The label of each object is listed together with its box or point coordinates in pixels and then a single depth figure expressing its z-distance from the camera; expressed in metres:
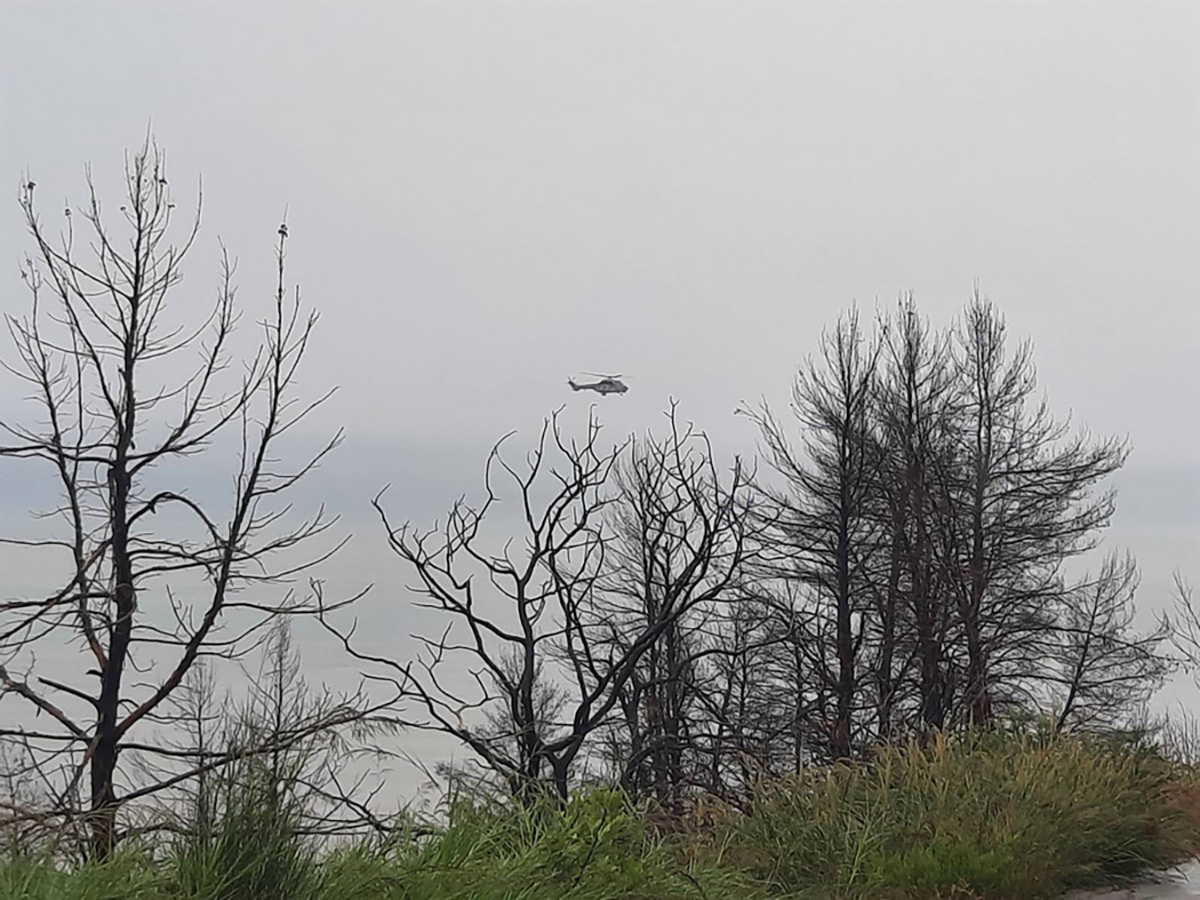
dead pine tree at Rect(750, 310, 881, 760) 22.12
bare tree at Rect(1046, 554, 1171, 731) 21.36
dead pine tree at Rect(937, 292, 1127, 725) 21.22
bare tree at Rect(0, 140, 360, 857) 8.49
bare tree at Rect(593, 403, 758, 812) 12.24
